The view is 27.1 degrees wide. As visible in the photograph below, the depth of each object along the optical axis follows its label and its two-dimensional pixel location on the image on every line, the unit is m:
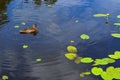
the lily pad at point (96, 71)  7.56
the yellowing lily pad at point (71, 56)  8.46
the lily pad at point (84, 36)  9.78
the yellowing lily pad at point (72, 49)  8.89
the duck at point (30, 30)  10.21
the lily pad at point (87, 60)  8.21
